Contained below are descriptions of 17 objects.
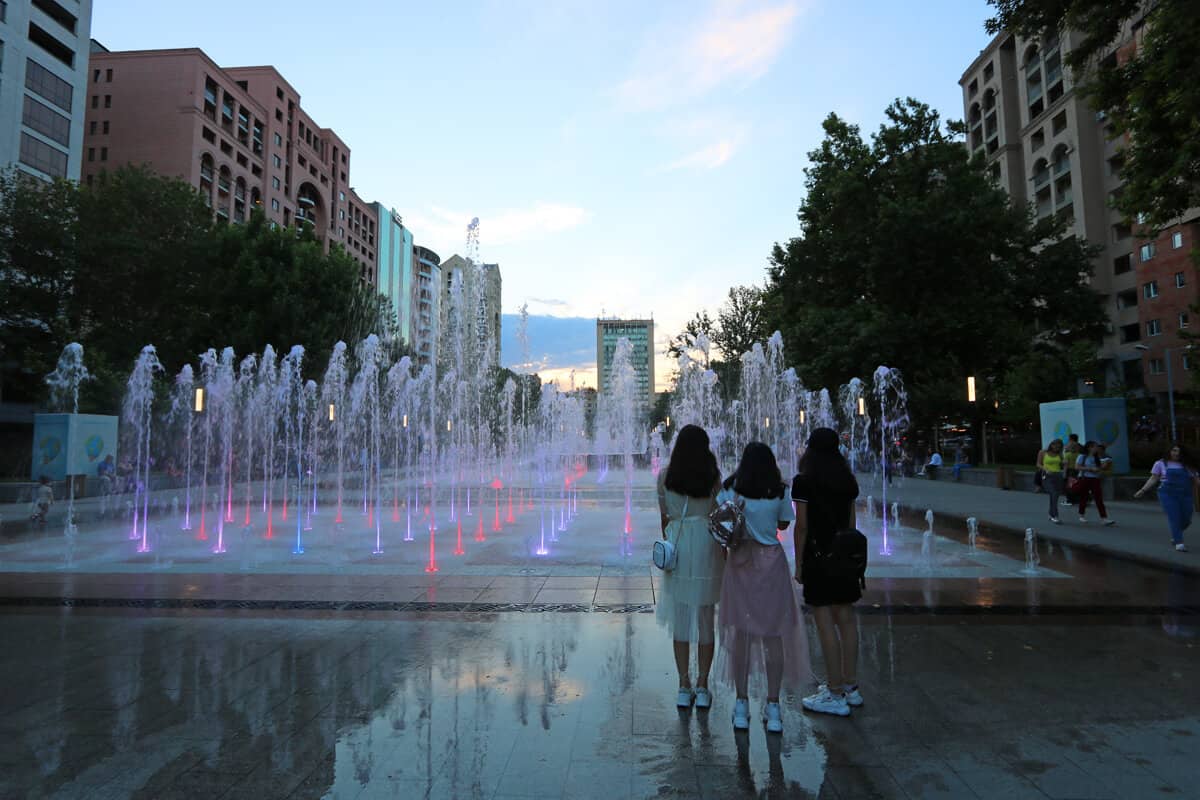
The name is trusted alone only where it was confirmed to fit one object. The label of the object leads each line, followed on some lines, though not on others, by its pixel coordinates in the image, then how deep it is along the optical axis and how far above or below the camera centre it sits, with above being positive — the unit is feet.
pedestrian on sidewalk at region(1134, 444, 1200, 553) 32.48 -1.88
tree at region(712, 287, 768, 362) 161.58 +29.47
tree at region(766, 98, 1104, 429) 86.22 +24.21
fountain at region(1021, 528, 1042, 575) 28.19 -4.68
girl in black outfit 13.35 -2.11
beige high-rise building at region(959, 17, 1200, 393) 147.64 +68.40
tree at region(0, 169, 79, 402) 101.50 +27.80
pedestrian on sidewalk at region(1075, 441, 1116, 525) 42.51 -1.58
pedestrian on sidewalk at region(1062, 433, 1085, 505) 44.65 -1.09
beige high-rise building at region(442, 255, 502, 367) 176.54 +54.46
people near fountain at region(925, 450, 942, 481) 94.07 -2.11
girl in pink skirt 12.58 -2.65
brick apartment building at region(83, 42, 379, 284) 181.68 +91.07
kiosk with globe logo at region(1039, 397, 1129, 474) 63.98 +2.35
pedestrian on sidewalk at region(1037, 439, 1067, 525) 43.78 -1.42
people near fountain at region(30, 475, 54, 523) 47.19 -3.00
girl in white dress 13.15 -2.00
